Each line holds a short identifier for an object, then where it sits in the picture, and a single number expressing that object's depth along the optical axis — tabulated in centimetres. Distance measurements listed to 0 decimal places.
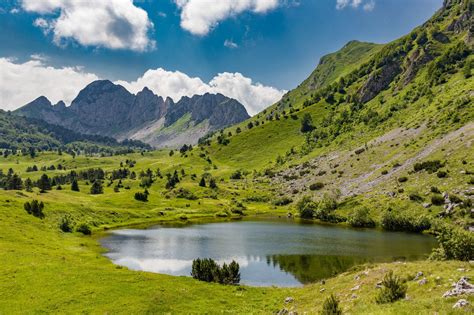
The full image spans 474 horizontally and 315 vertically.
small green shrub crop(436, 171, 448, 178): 11706
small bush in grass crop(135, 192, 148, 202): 16612
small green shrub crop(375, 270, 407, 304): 2898
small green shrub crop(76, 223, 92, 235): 10494
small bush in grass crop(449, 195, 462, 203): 10020
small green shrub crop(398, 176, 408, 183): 13038
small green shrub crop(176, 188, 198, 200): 19515
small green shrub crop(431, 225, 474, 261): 4394
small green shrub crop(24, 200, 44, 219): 10338
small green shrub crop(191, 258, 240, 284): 5272
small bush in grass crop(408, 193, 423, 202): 11357
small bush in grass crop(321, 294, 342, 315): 2686
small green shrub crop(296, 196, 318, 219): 14726
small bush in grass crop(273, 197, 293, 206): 18138
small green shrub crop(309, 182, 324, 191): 17449
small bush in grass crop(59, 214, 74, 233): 10256
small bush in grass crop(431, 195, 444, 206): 10612
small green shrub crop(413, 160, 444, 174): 12469
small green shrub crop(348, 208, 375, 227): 11812
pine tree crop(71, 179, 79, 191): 18838
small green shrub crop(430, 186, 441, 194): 11080
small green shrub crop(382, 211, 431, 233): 10275
